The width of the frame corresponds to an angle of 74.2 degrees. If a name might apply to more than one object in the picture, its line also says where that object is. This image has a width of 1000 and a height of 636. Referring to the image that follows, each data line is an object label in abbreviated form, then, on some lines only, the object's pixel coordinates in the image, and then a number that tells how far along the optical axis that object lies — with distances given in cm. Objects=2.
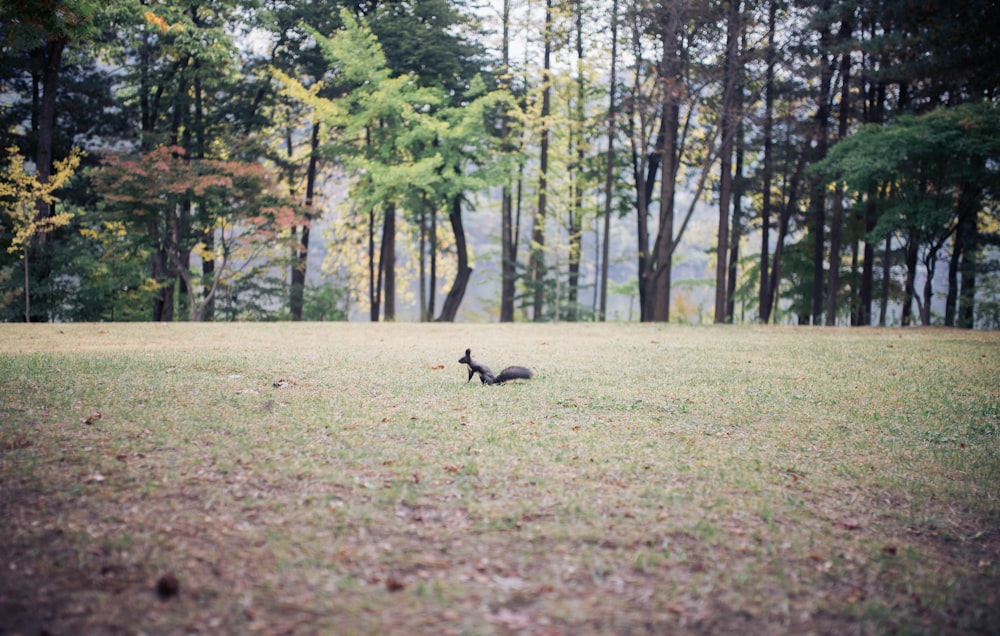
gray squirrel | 637
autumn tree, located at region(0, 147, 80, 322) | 1554
